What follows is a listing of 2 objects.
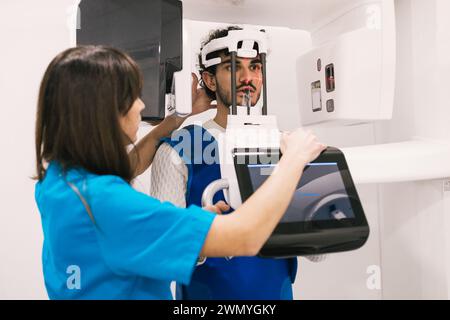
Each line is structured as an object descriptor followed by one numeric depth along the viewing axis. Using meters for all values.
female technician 0.84
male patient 1.45
